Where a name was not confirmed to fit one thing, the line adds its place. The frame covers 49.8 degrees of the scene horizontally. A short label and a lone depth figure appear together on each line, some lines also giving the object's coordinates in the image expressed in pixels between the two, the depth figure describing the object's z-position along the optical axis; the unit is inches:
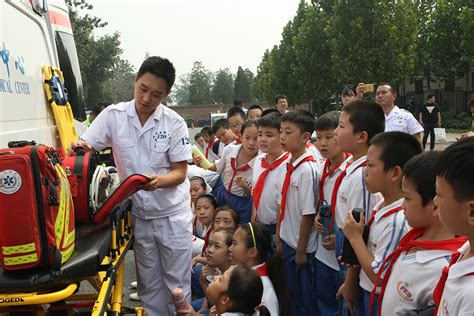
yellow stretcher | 75.2
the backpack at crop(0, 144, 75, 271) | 75.8
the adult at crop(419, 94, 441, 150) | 532.1
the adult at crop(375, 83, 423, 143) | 227.5
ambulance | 120.9
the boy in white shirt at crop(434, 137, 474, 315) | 54.4
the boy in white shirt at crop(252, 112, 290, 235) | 147.2
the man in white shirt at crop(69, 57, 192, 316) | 116.6
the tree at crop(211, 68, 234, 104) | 3247.5
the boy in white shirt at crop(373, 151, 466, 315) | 72.1
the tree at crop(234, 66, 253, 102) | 2956.2
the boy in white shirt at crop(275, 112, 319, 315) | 129.0
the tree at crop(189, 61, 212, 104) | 3444.9
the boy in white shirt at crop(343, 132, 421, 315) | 86.5
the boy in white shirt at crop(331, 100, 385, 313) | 101.2
